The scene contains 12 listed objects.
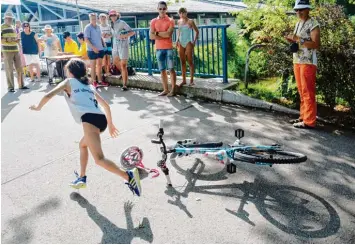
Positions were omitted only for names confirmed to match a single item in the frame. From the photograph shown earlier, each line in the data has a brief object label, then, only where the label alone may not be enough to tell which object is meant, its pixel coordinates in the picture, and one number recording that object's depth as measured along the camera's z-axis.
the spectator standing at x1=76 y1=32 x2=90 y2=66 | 10.72
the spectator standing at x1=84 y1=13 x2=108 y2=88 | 9.08
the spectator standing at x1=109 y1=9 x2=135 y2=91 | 8.82
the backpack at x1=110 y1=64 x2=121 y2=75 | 10.32
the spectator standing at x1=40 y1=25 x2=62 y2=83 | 11.26
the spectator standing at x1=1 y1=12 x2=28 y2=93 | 9.57
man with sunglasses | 7.79
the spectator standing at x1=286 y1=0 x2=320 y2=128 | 5.36
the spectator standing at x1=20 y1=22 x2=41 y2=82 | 10.81
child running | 3.63
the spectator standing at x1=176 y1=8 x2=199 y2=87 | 7.75
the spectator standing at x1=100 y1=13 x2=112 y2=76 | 9.89
